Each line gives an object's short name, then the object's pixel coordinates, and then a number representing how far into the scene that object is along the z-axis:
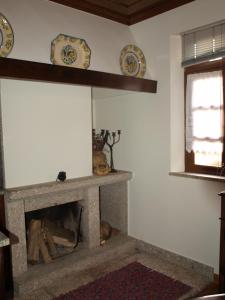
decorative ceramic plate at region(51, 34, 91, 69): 2.12
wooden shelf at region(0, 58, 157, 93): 1.84
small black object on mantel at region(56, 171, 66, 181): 2.52
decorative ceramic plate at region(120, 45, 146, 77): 2.61
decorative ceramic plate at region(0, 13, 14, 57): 1.85
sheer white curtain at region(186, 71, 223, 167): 2.44
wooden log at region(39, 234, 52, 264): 2.55
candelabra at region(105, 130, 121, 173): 3.18
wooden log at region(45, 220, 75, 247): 2.74
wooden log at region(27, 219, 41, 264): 2.56
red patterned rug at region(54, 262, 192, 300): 2.18
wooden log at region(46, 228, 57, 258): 2.67
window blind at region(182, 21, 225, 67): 2.32
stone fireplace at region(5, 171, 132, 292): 2.26
